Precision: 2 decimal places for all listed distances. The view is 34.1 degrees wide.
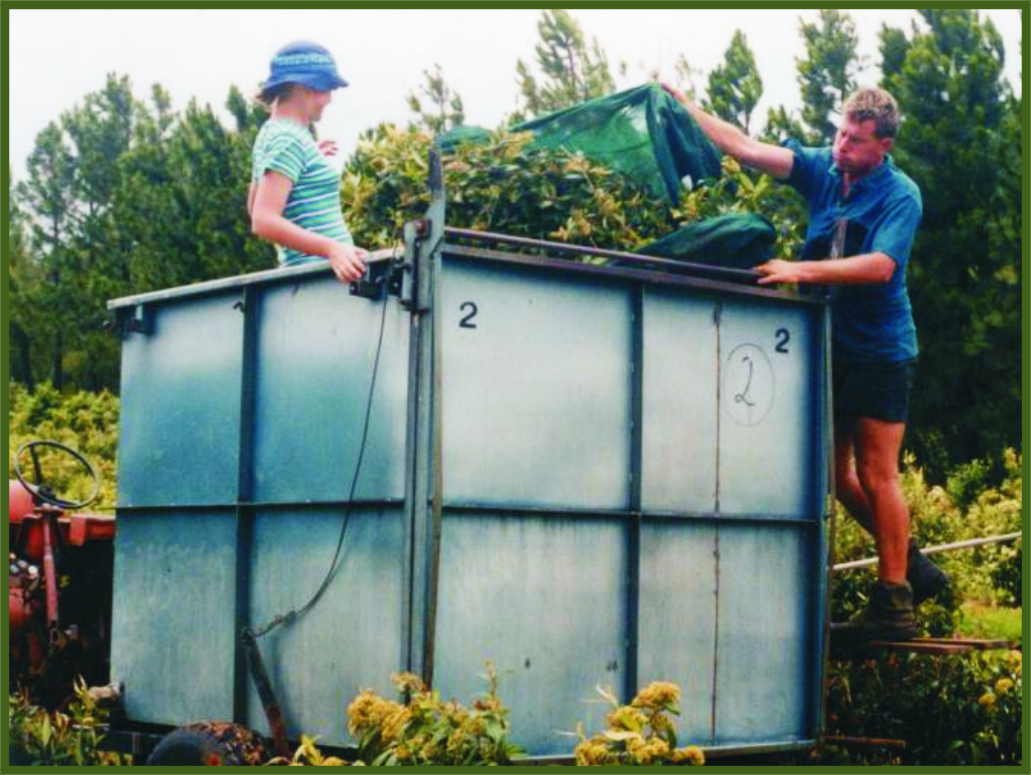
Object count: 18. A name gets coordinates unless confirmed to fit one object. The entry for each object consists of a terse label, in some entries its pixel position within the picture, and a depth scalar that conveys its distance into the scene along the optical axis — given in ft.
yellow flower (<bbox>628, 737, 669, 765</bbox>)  18.51
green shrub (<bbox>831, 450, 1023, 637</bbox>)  34.14
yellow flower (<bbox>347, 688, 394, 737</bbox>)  18.75
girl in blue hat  23.35
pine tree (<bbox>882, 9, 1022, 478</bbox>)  68.23
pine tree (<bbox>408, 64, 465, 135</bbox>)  83.82
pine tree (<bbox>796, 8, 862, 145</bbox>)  77.25
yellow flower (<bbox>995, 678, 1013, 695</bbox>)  27.66
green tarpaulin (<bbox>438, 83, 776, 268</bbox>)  25.67
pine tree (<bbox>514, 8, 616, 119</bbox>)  85.87
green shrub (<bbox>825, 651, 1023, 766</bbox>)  27.30
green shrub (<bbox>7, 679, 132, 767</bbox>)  24.43
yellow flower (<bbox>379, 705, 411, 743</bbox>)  18.61
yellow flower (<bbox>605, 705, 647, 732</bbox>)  19.18
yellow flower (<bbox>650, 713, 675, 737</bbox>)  19.39
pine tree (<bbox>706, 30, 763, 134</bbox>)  78.84
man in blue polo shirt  24.48
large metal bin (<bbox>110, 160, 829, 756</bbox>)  20.48
